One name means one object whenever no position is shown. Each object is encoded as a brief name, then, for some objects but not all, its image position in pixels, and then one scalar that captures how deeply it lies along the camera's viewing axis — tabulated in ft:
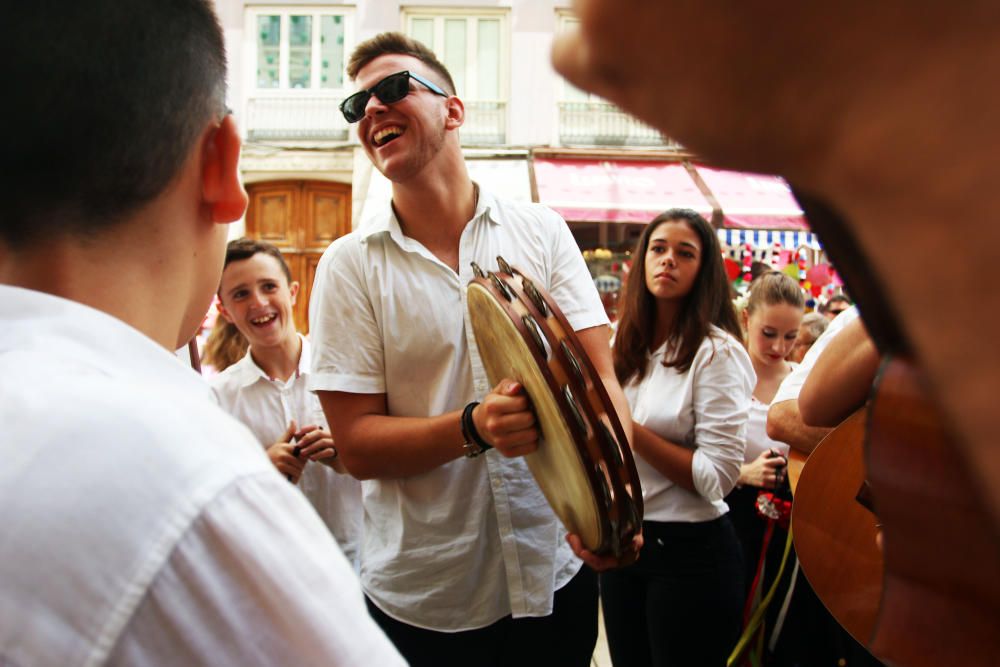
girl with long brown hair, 8.16
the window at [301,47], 41.60
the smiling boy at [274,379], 9.58
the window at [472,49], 41.34
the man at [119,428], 1.93
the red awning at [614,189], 34.91
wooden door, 40.78
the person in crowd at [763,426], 10.11
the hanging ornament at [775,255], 32.19
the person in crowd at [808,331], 14.85
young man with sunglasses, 6.33
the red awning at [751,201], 33.88
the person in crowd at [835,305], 18.37
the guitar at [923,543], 1.43
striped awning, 32.96
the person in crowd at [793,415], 7.69
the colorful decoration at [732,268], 25.11
